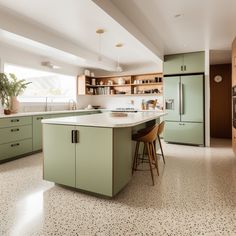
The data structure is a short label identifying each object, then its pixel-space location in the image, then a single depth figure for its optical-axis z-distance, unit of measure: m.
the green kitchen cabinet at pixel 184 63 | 5.13
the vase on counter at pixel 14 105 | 4.10
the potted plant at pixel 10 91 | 3.92
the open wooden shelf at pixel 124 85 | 6.22
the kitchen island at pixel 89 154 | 2.21
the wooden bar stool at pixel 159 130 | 3.06
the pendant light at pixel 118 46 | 4.19
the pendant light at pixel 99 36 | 3.41
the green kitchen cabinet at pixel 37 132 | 4.32
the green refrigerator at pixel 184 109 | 5.10
